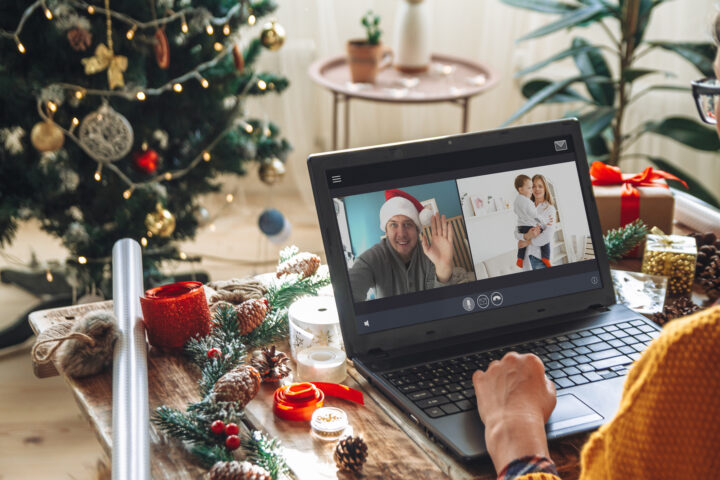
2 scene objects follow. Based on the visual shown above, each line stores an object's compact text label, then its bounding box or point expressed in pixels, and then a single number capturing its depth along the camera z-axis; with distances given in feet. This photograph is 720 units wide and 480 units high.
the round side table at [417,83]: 7.24
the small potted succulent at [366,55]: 7.42
